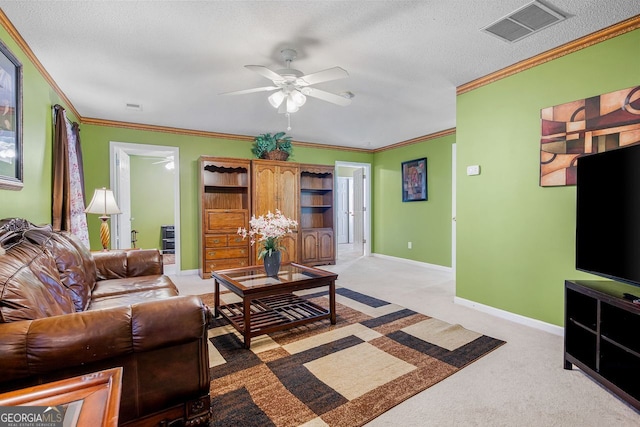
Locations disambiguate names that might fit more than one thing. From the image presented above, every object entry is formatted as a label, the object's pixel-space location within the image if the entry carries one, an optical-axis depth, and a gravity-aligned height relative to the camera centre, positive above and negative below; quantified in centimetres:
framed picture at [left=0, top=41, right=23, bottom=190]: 211 +63
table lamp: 360 +4
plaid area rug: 171 -111
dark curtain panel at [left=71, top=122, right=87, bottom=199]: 390 +71
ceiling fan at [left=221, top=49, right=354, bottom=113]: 234 +102
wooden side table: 71 -47
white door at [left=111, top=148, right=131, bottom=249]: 478 +9
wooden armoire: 499 +5
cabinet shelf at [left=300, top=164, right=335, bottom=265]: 590 -13
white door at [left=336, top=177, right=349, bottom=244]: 955 -11
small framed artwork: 577 +52
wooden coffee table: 255 -88
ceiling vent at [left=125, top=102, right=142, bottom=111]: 392 +131
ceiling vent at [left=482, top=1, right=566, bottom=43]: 207 +131
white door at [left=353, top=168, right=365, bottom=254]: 755 -2
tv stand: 174 -78
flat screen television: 181 -6
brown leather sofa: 119 -56
